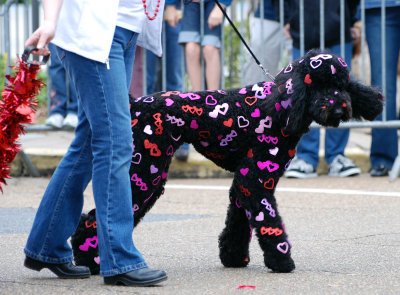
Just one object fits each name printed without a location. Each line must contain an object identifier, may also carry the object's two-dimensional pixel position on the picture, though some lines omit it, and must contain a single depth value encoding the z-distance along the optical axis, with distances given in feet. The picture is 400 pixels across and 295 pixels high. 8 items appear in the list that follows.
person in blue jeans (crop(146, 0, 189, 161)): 49.07
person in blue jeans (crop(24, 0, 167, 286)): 21.43
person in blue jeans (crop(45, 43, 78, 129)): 48.82
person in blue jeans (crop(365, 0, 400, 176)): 47.64
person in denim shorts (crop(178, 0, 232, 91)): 47.39
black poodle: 23.68
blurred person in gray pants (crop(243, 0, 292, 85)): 49.31
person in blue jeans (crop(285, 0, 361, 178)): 47.61
